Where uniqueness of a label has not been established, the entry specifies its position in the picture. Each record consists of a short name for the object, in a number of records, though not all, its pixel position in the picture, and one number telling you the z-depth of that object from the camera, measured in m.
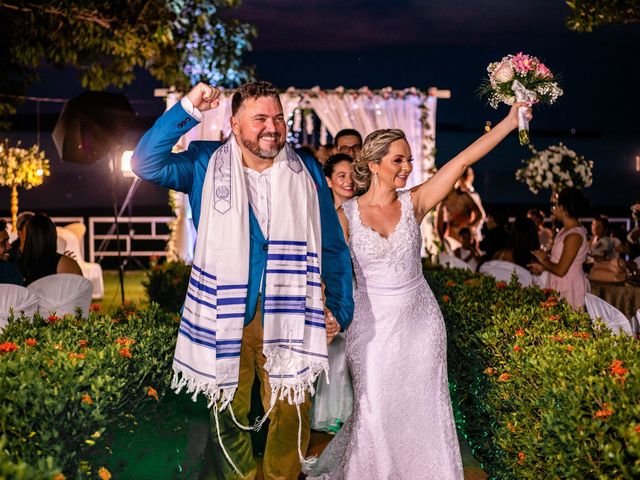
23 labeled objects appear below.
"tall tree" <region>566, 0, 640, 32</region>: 10.25
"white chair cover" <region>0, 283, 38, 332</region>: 6.00
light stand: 12.02
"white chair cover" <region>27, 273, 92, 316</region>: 6.68
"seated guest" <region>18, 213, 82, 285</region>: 7.49
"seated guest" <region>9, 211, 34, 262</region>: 8.07
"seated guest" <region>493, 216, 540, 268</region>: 9.27
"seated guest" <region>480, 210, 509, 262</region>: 10.66
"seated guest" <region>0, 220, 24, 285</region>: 6.74
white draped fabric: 15.13
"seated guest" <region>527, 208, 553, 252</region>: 16.92
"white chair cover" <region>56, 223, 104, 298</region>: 15.95
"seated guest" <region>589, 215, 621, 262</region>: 12.88
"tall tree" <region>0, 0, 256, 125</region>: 10.84
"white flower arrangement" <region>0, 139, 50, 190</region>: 17.36
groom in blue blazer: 4.12
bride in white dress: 4.89
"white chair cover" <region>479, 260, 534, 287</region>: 9.01
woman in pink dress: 8.30
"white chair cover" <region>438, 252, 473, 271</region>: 10.35
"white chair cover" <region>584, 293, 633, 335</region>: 6.34
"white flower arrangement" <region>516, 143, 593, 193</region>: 14.51
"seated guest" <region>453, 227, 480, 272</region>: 11.29
